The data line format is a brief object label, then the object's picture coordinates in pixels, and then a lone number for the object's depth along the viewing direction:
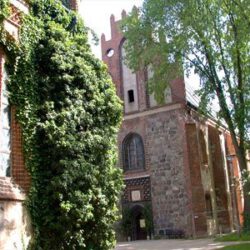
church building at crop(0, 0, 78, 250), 7.70
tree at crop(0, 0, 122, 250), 8.62
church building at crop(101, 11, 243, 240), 25.14
